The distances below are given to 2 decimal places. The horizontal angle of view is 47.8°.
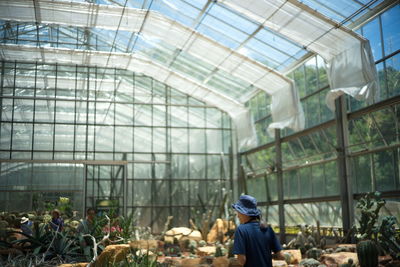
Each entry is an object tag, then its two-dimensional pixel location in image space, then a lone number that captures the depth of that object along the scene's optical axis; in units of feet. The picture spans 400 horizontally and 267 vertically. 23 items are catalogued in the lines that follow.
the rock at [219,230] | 53.98
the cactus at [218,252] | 40.27
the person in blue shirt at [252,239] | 12.60
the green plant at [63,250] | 24.50
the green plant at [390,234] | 30.35
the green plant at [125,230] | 29.25
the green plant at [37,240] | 25.66
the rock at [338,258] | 31.50
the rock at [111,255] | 21.42
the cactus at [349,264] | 29.40
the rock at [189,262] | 34.47
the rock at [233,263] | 32.41
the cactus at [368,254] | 28.25
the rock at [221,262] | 32.48
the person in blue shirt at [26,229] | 30.37
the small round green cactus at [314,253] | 36.86
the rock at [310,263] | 32.60
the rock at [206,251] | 44.10
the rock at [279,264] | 31.34
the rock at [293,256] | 35.37
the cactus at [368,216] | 32.94
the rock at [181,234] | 52.74
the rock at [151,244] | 39.23
